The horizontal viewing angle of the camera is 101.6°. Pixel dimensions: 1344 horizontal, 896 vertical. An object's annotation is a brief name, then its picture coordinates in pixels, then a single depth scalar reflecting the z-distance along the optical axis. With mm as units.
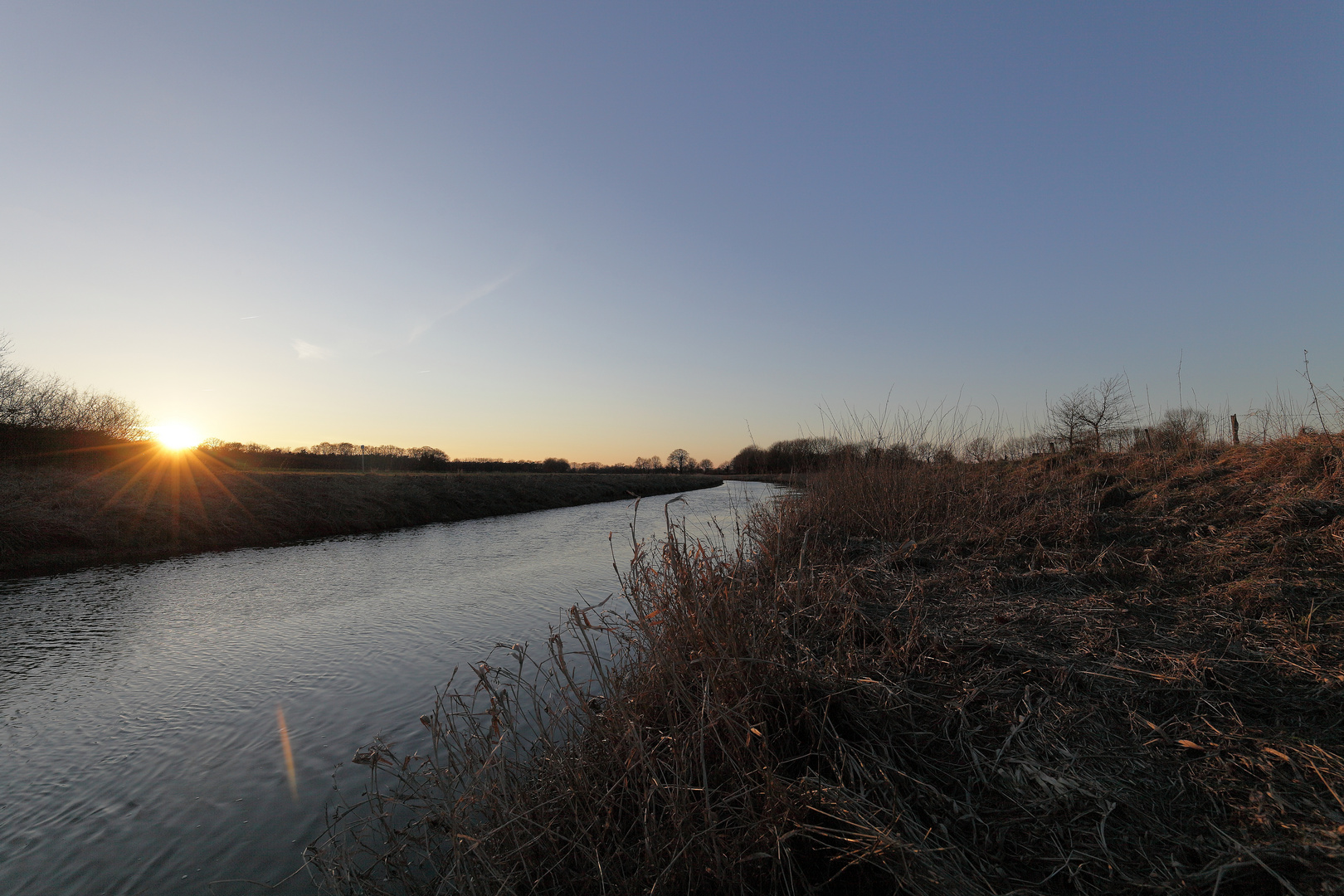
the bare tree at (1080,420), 35250
